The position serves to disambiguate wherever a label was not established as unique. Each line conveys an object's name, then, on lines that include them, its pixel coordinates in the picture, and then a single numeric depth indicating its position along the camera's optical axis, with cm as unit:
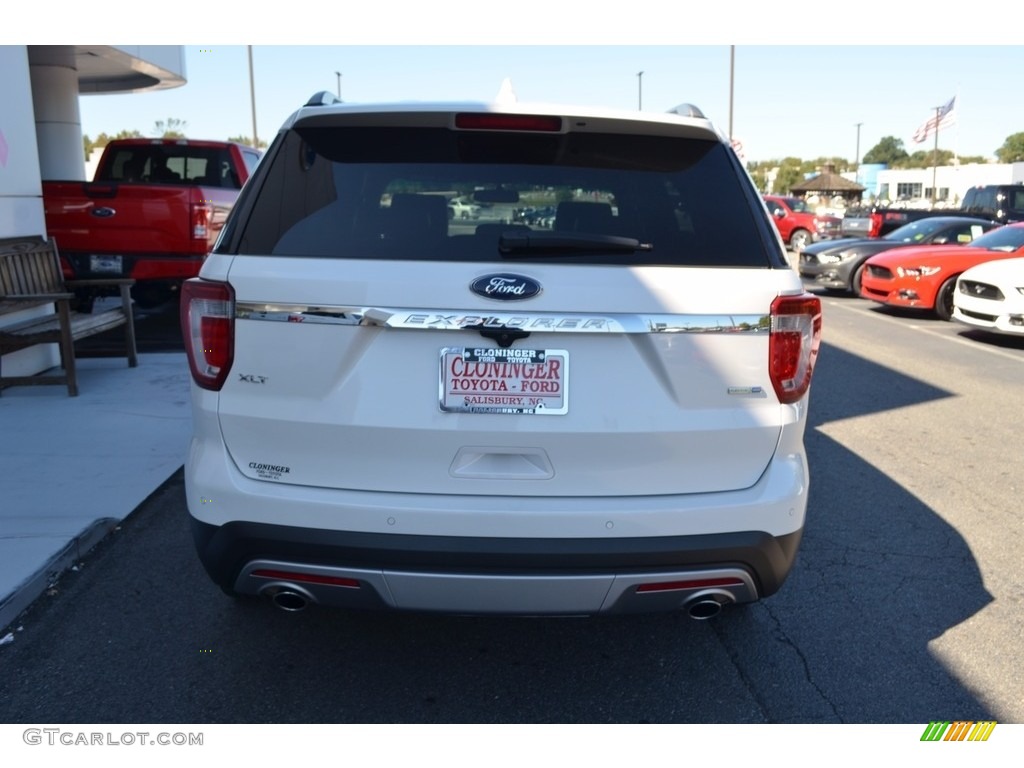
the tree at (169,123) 7031
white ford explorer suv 265
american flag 3256
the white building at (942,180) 6737
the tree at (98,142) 7150
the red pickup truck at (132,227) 946
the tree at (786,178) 9590
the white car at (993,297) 1061
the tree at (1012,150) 11275
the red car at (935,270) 1314
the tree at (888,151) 14862
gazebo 4576
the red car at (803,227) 2870
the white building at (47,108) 765
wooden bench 717
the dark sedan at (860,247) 1583
